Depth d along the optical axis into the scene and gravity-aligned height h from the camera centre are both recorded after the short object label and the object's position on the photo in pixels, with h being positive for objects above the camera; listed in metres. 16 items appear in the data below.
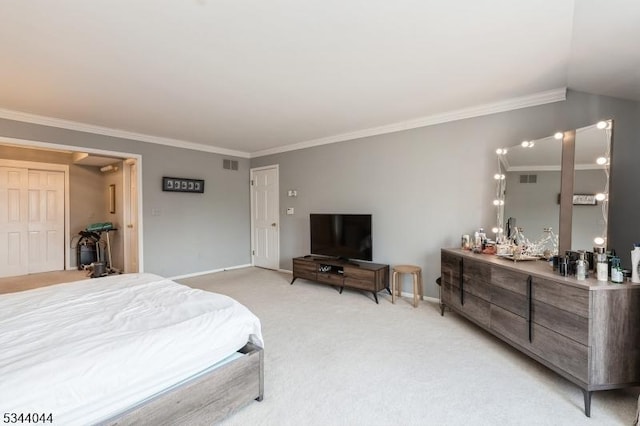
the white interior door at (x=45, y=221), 5.75 -0.28
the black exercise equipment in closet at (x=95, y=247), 5.99 -0.86
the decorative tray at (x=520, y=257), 2.74 -0.45
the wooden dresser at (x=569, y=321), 1.88 -0.80
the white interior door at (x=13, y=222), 5.43 -0.30
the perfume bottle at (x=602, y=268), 2.00 -0.39
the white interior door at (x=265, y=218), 5.96 -0.21
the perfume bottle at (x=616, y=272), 1.94 -0.41
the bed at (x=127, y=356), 1.25 -0.72
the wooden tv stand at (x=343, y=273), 4.04 -0.96
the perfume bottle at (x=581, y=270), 2.06 -0.42
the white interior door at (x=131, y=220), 4.90 -0.24
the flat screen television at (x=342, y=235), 4.33 -0.43
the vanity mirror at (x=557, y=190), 2.39 +0.18
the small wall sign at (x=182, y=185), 5.11 +0.40
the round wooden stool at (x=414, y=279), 3.77 -0.96
